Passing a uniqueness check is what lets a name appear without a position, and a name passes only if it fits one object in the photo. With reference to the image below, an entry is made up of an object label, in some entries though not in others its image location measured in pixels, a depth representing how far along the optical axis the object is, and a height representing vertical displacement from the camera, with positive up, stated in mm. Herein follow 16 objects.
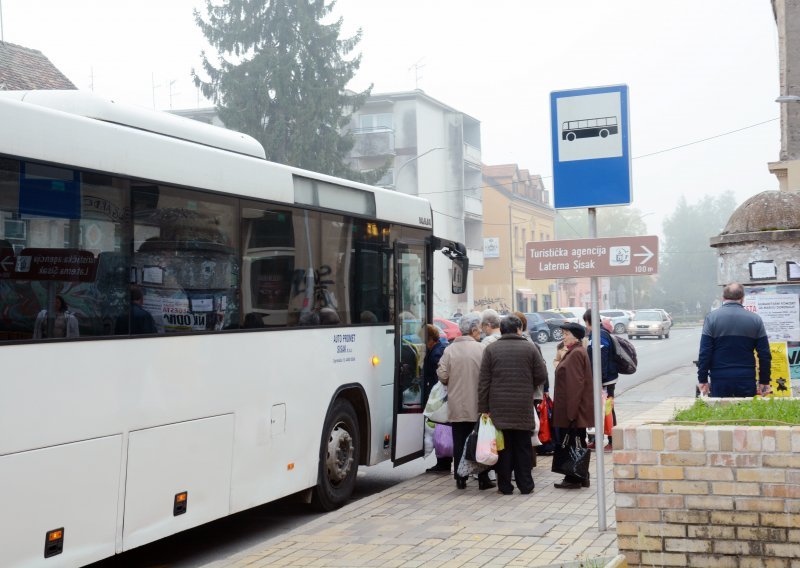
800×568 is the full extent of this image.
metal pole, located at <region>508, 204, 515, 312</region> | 78188 +4959
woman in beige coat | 10406 -620
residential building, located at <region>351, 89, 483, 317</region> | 65750 +10427
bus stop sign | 7398 +1182
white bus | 5879 -43
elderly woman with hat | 9945 -731
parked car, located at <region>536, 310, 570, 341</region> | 54966 -190
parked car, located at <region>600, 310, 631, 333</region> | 61438 -159
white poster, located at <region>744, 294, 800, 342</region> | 11648 +0
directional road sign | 7195 +406
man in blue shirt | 9711 -328
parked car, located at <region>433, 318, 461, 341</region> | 39125 -314
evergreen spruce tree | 47875 +11044
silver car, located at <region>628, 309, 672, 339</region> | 60844 -495
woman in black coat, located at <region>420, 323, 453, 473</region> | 11272 -447
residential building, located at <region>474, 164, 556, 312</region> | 80031 +6049
